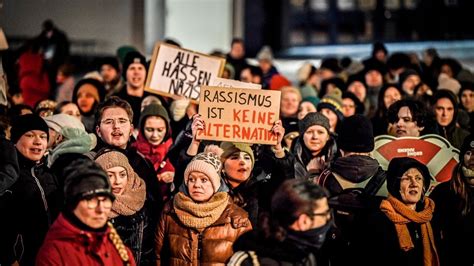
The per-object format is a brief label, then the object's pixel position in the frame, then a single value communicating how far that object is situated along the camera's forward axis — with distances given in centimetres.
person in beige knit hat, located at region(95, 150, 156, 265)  1159
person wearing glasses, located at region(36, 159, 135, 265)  971
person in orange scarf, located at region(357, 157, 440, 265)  1131
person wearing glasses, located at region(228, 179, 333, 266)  959
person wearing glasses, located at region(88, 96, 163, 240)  1282
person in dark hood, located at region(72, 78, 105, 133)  1695
